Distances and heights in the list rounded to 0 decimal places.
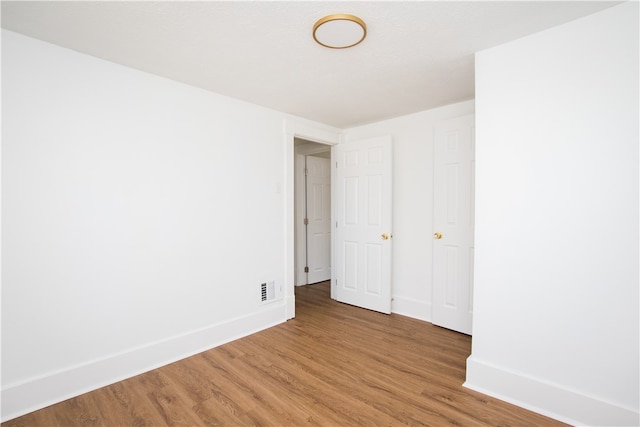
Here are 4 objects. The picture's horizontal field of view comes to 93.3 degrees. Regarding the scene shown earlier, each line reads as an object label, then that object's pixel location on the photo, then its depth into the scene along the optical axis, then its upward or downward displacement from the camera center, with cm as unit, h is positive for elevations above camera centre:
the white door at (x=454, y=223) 298 -18
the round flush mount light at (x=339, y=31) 168 +104
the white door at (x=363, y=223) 360 -21
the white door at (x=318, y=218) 501 -19
